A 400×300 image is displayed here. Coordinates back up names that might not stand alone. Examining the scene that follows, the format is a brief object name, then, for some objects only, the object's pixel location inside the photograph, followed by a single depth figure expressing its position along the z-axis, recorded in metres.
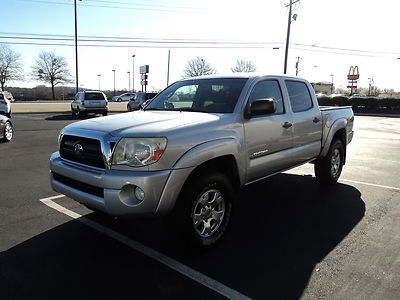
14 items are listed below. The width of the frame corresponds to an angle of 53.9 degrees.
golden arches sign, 71.19
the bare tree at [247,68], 86.57
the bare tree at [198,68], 92.00
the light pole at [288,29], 36.28
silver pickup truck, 3.65
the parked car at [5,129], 12.06
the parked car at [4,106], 18.99
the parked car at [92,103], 25.44
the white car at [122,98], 63.96
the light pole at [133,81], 105.69
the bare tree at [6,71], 86.31
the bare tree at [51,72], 91.19
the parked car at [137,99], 29.67
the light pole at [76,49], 38.19
